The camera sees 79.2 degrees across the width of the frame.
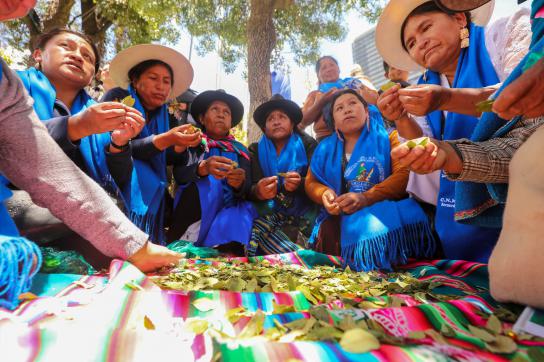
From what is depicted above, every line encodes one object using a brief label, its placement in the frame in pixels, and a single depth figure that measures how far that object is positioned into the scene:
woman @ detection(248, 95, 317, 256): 2.76
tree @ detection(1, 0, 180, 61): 6.23
